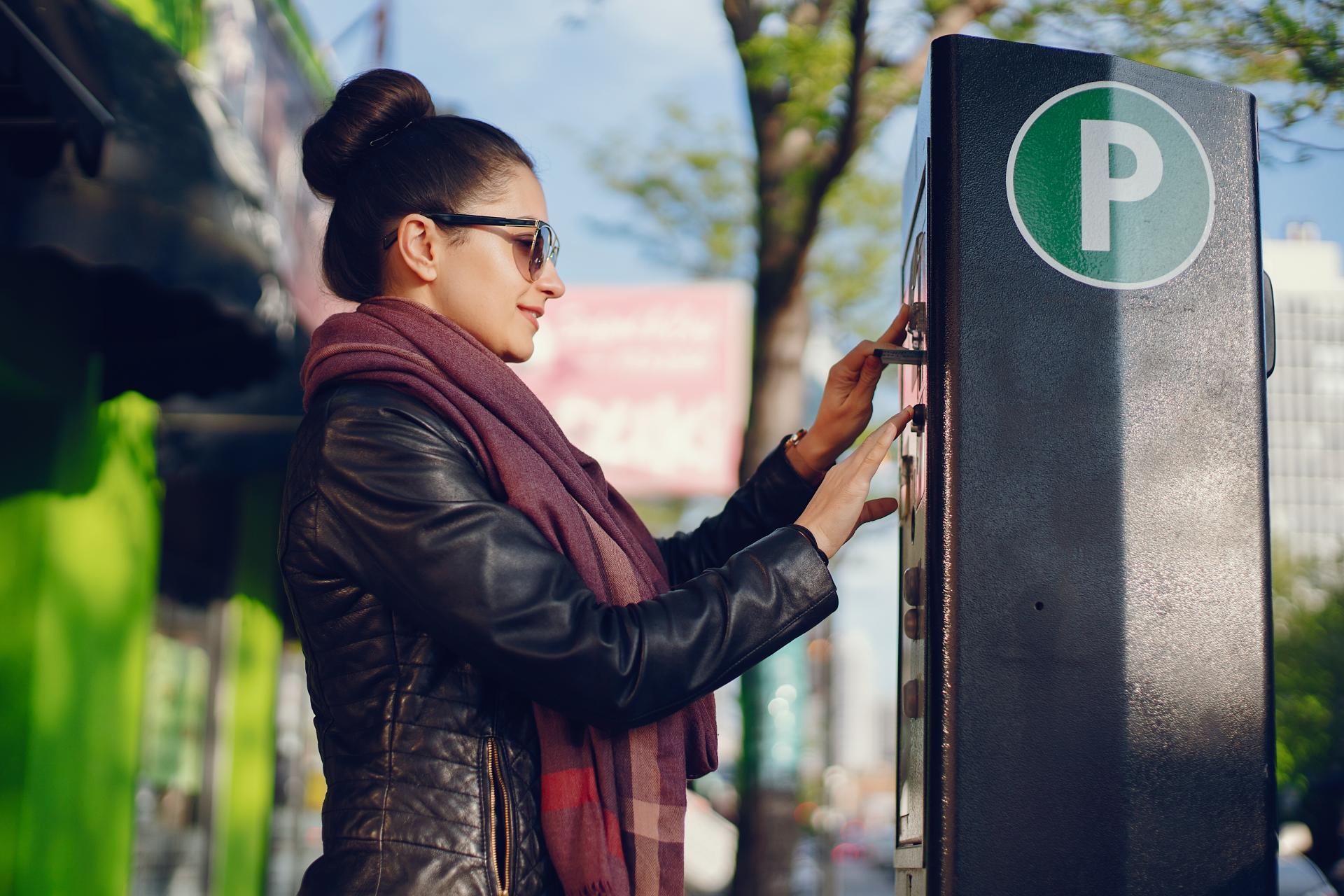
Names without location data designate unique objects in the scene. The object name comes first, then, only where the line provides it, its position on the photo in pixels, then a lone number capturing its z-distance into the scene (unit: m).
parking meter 1.67
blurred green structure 3.90
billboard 10.83
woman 1.69
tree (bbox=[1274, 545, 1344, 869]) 24.30
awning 3.71
